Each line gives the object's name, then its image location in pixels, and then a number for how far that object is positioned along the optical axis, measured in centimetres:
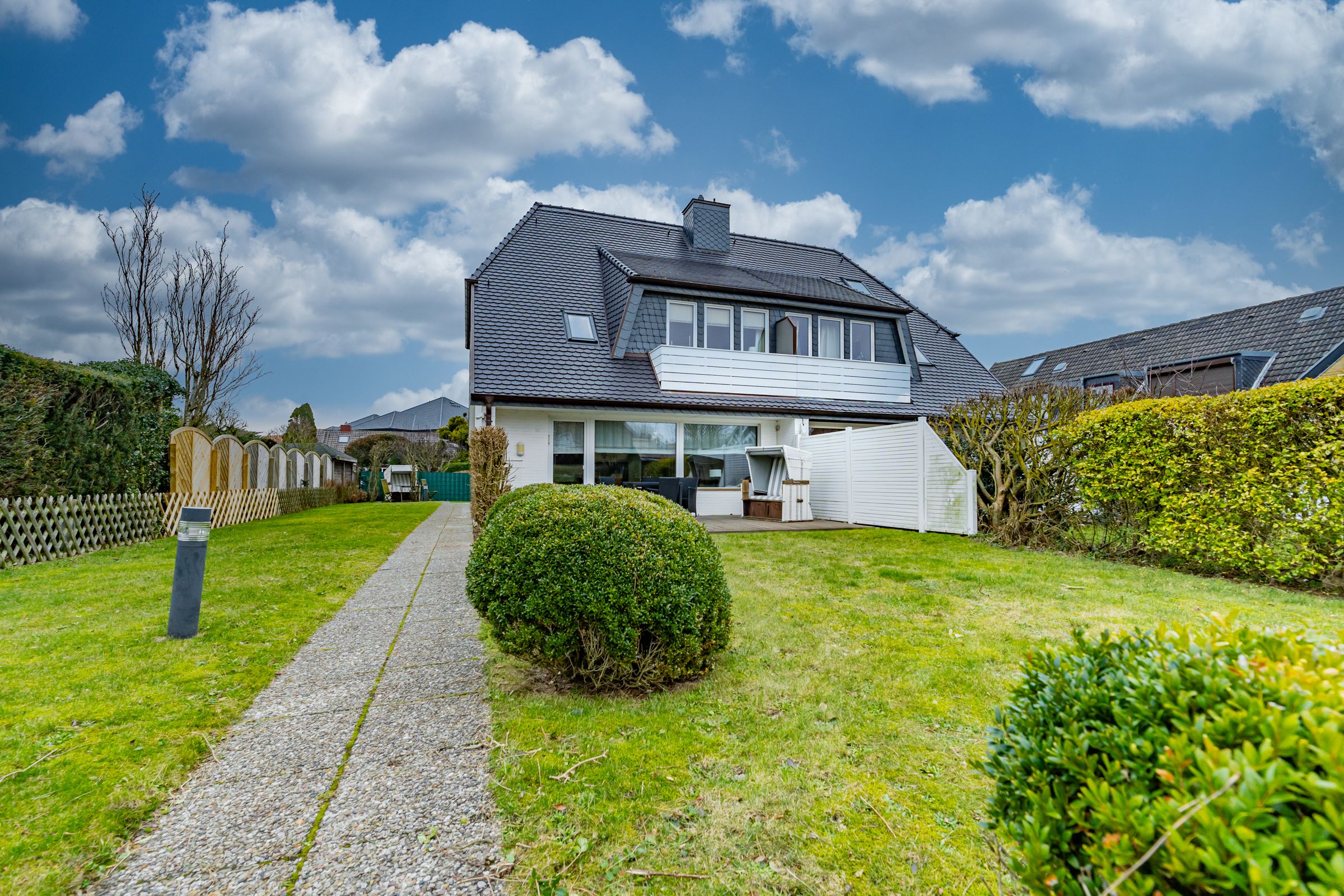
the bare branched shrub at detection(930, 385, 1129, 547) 987
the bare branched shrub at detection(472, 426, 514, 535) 995
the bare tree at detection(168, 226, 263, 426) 2180
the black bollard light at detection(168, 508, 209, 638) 498
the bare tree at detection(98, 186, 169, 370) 2073
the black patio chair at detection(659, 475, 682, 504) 1389
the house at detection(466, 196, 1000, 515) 1427
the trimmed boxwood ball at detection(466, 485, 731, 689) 361
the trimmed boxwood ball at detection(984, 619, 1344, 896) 91
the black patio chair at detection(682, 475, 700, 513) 1424
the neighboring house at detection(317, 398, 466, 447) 5147
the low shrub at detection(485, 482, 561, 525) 492
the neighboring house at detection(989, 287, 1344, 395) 1955
